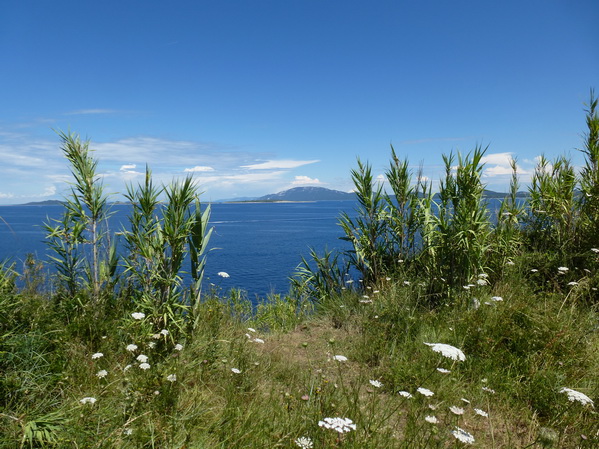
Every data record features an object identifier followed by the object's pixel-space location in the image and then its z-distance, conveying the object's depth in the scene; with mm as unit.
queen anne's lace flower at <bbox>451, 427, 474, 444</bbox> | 2203
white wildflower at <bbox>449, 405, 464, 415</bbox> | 2441
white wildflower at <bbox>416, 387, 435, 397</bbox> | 2605
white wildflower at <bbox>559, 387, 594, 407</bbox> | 2580
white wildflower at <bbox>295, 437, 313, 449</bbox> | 2350
